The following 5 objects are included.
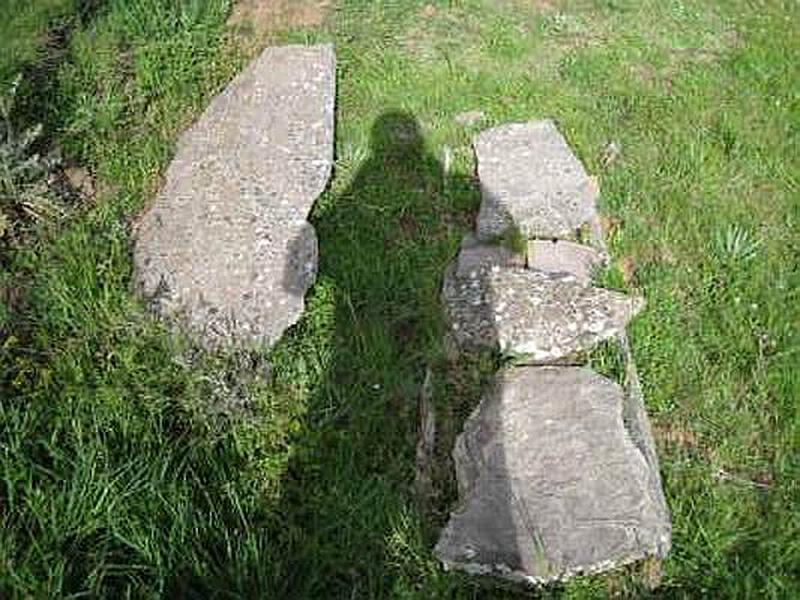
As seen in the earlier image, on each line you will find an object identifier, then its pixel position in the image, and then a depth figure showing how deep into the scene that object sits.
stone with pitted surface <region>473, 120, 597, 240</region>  4.40
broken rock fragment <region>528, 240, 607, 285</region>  4.04
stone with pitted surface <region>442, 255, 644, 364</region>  3.52
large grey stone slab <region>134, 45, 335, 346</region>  4.08
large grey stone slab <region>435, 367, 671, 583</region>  2.82
